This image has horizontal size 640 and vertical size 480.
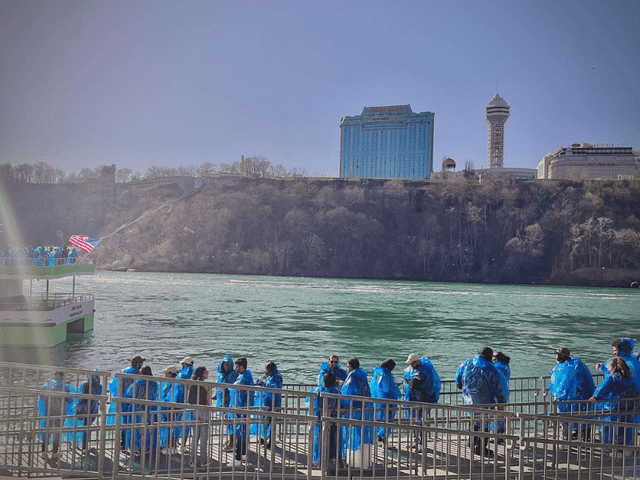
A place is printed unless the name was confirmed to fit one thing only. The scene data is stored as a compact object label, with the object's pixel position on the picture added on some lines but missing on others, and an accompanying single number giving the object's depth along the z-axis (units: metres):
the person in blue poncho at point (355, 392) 8.26
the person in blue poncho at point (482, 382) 8.98
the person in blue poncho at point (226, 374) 9.66
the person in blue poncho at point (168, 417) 8.65
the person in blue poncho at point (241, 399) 8.08
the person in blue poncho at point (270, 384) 9.23
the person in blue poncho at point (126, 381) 9.36
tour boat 26.77
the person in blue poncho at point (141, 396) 8.43
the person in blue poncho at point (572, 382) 9.28
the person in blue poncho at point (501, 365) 9.48
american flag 30.19
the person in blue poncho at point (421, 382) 9.18
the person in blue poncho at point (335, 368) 9.45
